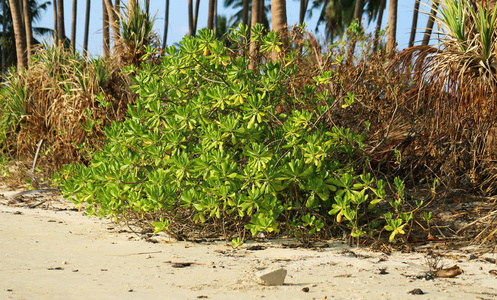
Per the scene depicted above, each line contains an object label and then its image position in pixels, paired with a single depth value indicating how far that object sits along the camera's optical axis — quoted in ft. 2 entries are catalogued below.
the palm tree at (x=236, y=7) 158.16
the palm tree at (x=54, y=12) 86.92
